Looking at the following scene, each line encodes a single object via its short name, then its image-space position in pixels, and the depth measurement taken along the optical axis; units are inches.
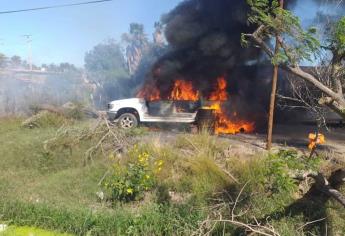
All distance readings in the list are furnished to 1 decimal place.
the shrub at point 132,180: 320.5
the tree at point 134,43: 1715.1
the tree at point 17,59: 2327.5
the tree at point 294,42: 167.2
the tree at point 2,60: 1227.2
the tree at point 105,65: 1494.3
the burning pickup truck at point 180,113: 655.8
